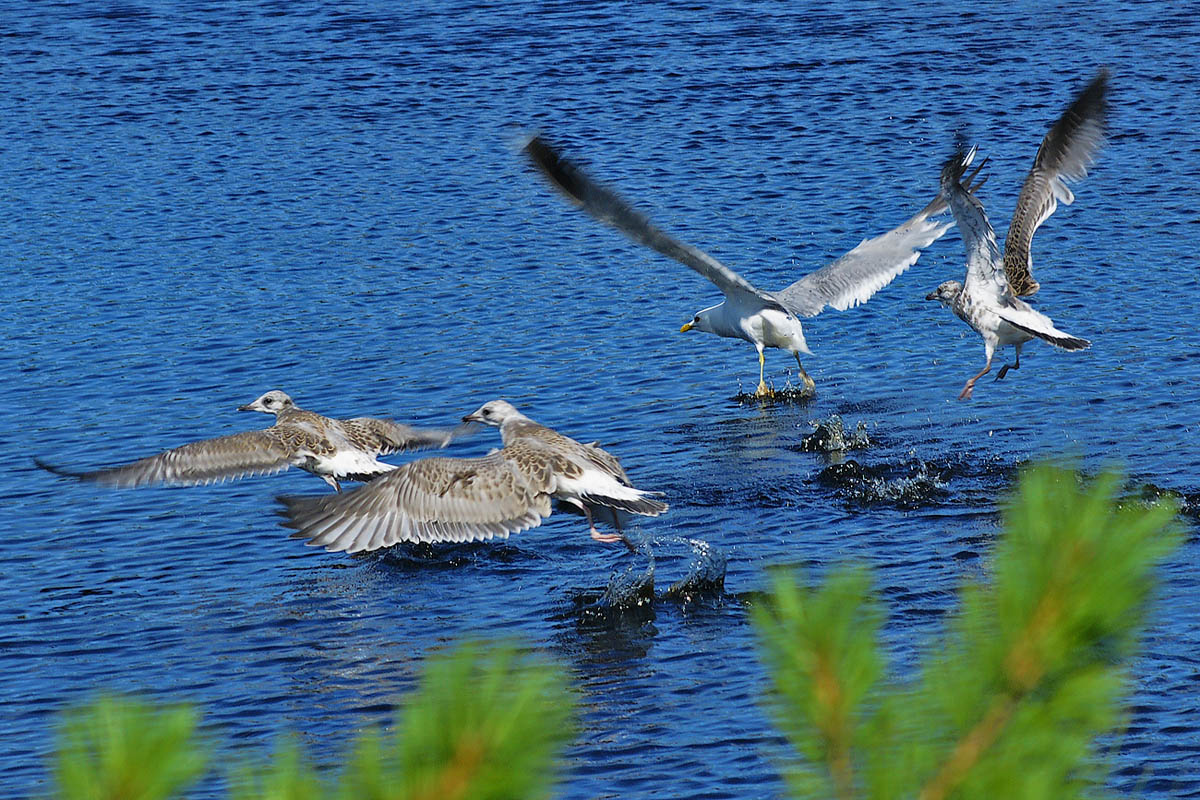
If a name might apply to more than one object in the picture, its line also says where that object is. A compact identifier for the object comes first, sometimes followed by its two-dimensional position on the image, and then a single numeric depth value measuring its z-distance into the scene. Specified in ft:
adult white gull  96.58
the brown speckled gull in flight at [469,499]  60.49
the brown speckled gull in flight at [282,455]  71.26
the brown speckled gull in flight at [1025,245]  79.66
